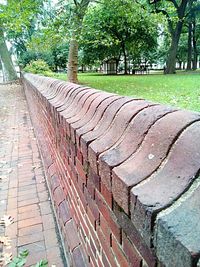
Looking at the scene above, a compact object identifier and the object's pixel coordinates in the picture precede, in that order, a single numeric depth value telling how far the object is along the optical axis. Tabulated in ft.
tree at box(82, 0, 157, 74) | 47.28
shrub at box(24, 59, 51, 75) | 32.02
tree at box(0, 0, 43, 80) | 26.63
